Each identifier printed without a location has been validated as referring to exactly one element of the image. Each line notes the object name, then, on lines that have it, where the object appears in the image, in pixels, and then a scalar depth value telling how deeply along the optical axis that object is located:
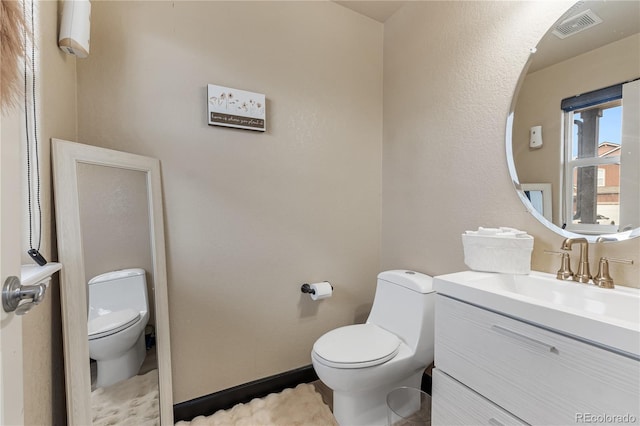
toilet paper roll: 1.74
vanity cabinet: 0.65
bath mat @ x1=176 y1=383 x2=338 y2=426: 1.47
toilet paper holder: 1.77
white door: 0.51
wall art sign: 1.50
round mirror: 0.99
